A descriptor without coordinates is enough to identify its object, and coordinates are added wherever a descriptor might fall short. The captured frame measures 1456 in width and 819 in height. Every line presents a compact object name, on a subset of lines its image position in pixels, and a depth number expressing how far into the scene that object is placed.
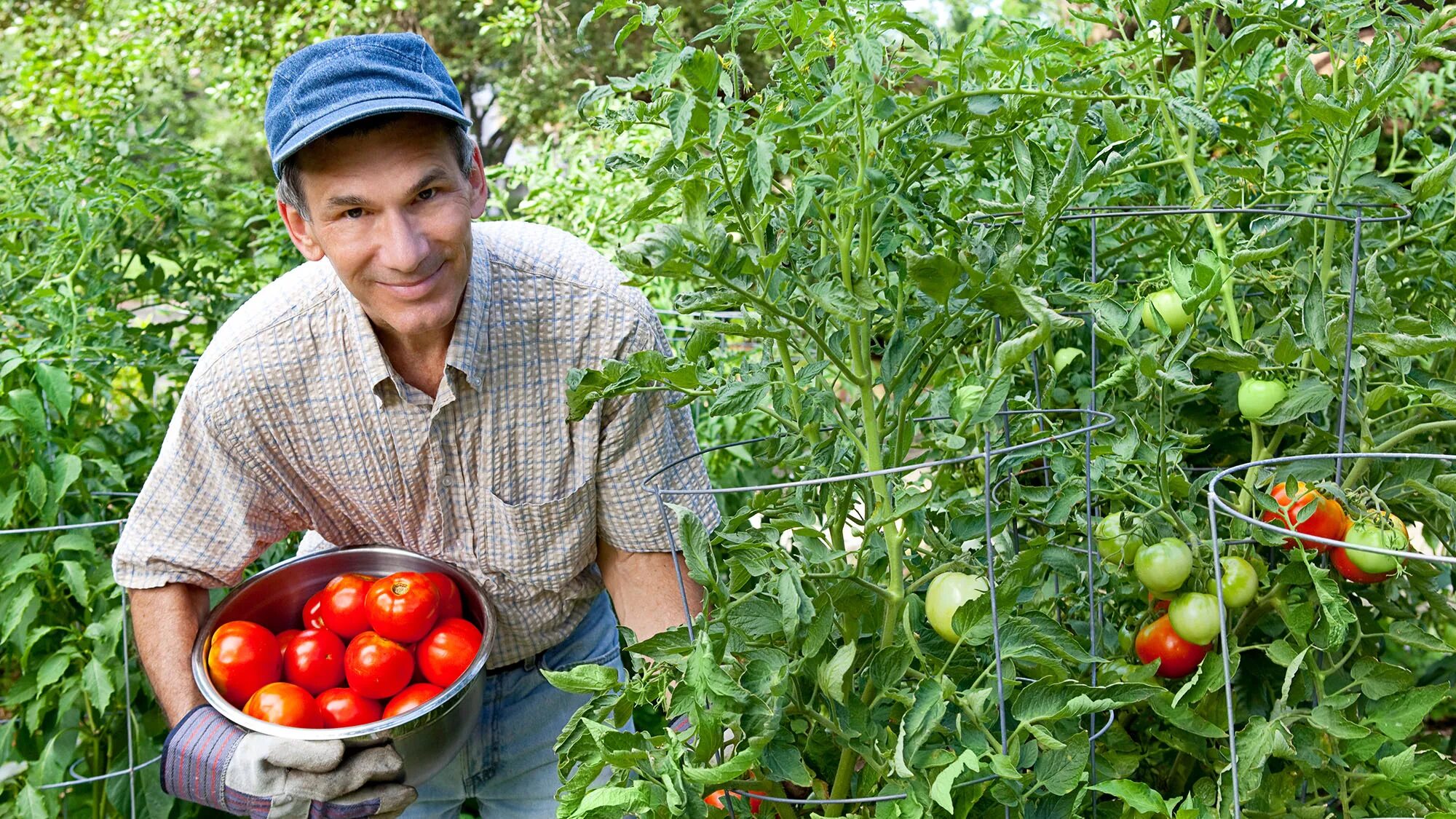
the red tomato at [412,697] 1.29
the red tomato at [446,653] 1.34
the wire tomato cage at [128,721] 1.60
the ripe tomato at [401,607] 1.33
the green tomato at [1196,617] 0.95
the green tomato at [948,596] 0.91
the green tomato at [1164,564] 0.94
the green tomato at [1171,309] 1.00
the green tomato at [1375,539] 0.90
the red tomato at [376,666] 1.32
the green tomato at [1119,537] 0.97
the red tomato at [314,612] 1.46
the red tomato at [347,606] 1.38
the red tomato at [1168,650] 1.00
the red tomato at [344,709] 1.30
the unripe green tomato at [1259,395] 0.98
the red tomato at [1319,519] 0.96
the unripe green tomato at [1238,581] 0.96
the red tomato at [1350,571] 0.96
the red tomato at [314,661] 1.37
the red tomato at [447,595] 1.42
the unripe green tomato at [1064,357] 1.33
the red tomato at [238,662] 1.31
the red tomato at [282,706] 1.26
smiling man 1.29
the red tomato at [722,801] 0.95
